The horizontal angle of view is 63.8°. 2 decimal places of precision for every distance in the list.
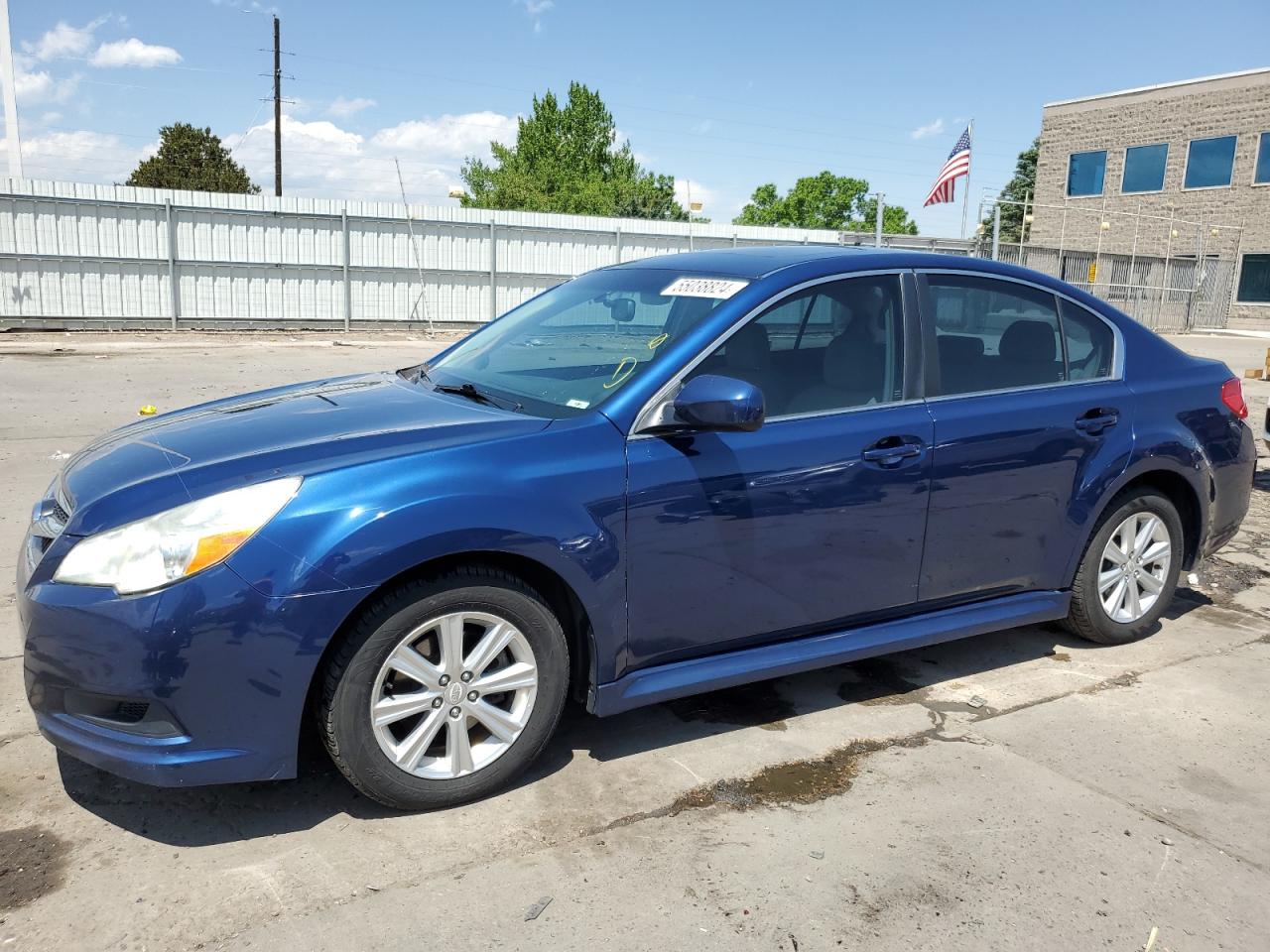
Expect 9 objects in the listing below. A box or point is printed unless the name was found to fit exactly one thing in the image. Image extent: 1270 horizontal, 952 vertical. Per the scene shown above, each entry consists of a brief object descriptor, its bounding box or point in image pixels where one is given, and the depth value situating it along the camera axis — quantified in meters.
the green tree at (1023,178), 77.75
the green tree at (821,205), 78.81
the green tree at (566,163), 55.59
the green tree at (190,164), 53.28
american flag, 24.09
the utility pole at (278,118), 37.34
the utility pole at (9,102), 19.50
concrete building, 35.28
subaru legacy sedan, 2.66
